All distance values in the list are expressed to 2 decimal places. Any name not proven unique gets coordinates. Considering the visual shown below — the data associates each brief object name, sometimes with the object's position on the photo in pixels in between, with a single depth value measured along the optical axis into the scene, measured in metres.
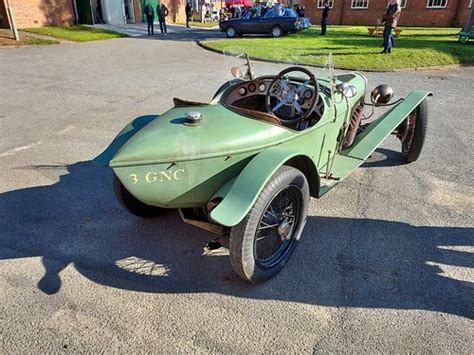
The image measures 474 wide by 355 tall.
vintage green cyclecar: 2.43
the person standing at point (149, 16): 20.26
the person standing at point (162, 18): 20.79
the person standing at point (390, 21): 11.95
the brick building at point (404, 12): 25.50
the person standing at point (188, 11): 26.41
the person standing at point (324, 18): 18.34
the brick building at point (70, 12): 18.22
